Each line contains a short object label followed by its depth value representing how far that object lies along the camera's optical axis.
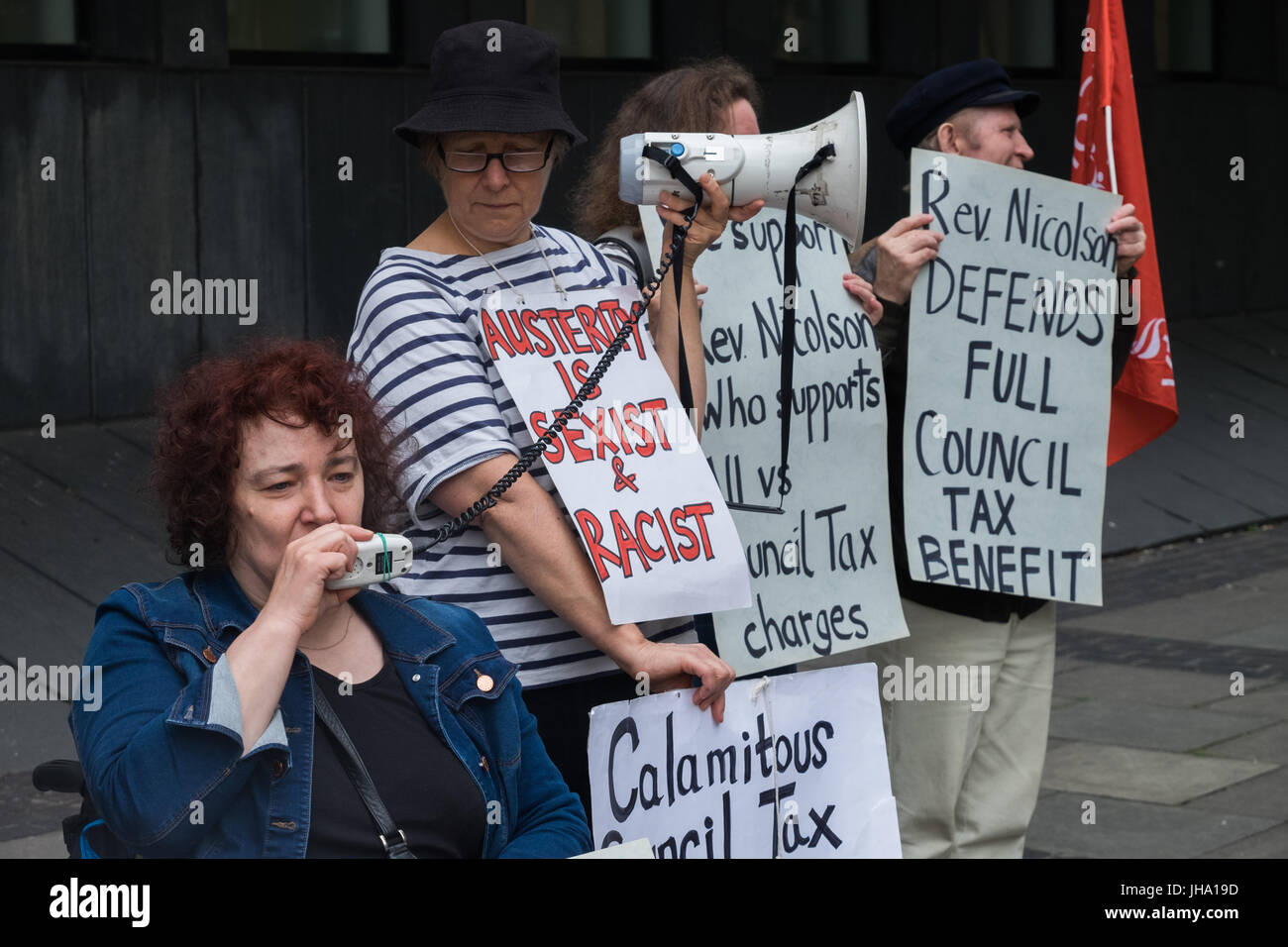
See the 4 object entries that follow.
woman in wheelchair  2.31
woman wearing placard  3.06
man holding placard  3.98
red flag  4.45
